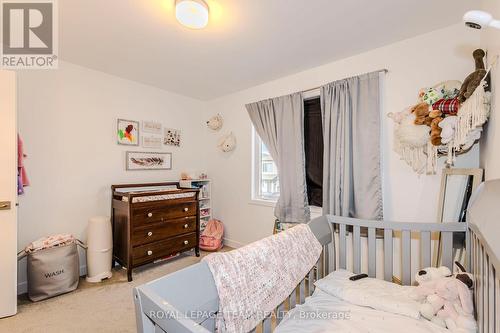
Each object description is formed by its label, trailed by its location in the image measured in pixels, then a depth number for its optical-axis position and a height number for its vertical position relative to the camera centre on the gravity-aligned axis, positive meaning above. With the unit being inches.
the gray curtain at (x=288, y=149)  104.0 +7.4
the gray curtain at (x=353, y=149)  84.0 +6.1
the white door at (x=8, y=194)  72.5 -8.3
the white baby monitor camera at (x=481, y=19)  29.7 +18.3
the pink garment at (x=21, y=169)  82.4 -0.9
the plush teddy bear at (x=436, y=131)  64.8 +9.2
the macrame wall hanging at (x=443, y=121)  55.5 +11.8
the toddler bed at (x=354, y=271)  27.2 -19.7
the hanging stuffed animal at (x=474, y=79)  56.1 +20.6
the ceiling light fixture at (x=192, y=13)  59.4 +39.6
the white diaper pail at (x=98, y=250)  96.3 -34.0
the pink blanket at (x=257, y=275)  38.7 -20.7
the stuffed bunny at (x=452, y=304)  44.4 -27.1
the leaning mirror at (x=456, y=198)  62.9 -9.1
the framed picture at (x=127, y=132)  114.1 +16.5
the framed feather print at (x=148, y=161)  117.9 +2.7
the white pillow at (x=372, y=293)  50.9 -30.0
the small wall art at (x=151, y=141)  123.0 +12.9
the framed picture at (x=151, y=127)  123.0 +20.5
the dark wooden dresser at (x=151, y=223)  98.5 -25.8
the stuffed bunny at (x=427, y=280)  51.0 -25.6
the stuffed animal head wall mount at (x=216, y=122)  141.0 +25.8
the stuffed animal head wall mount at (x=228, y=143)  134.1 +13.0
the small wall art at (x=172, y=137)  132.4 +16.3
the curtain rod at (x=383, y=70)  83.4 +33.3
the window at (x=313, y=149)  105.0 +7.3
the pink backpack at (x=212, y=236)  133.0 -39.7
